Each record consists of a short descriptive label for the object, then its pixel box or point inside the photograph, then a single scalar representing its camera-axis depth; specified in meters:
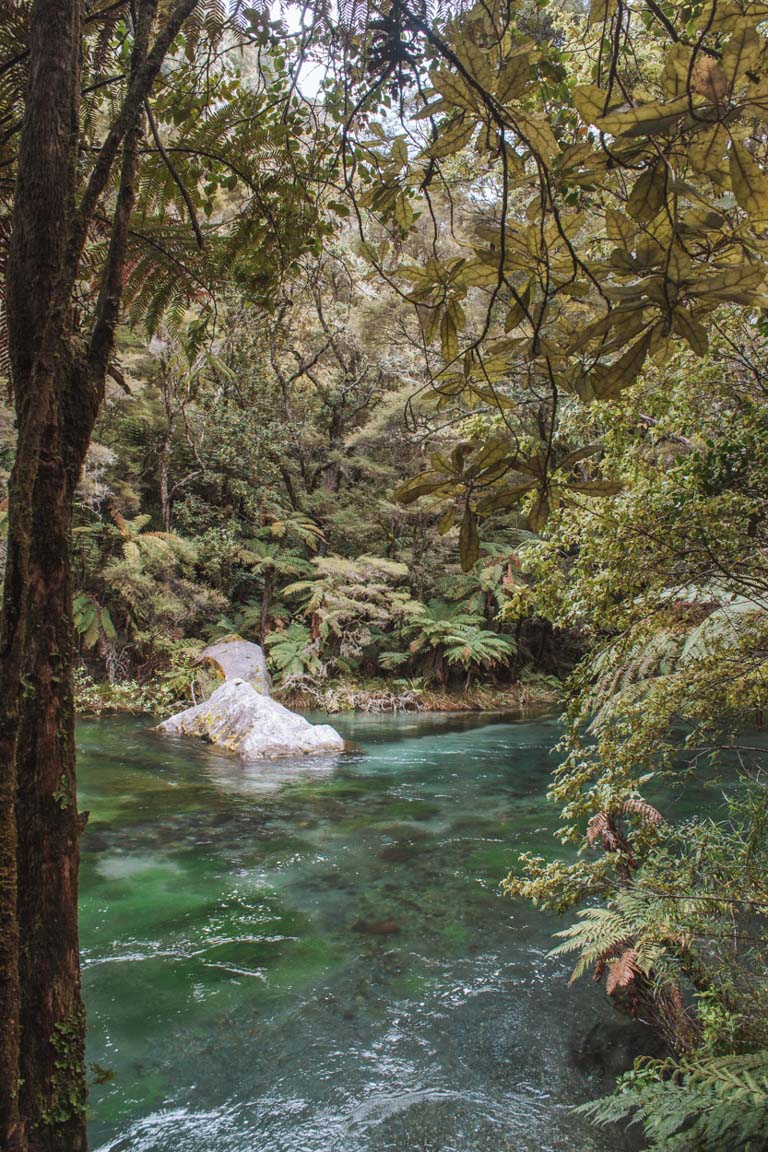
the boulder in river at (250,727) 8.85
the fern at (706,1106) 1.83
